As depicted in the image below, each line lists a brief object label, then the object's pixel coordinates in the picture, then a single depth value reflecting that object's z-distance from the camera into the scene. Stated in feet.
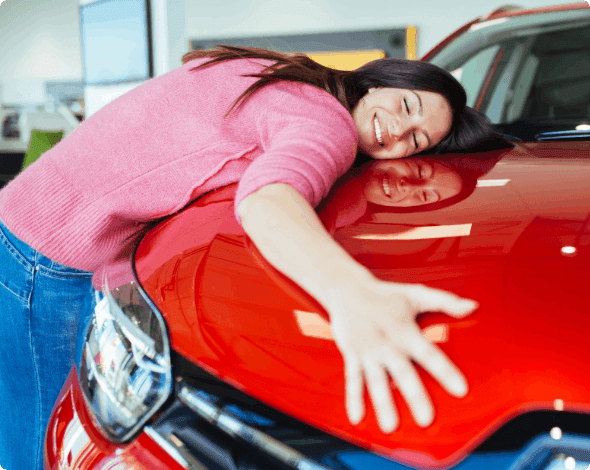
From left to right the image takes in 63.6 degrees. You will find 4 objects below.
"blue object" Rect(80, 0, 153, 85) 18.81
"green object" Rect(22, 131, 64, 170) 14.02
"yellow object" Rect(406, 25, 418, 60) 17.28
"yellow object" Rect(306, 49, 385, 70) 17.88
